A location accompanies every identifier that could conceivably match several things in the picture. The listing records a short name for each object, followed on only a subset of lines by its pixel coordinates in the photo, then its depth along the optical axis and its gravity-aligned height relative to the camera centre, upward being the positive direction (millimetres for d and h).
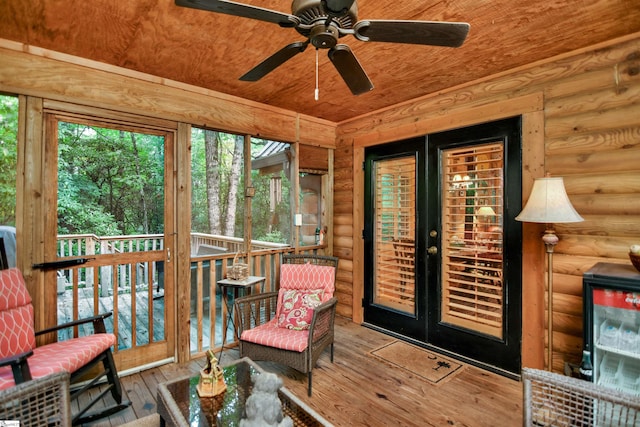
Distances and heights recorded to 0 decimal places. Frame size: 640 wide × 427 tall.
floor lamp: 2225 +32
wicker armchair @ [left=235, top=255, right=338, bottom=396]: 2529 -967
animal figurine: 1282 -767
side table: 3062 -792
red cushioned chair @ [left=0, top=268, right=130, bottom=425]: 1957 -871
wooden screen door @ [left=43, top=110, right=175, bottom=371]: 2549 -91
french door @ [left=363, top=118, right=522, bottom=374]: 2793 -263
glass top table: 1525 -970
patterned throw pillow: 2859 -833
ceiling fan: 1271 +808
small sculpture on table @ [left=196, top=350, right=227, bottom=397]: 1740 -898
